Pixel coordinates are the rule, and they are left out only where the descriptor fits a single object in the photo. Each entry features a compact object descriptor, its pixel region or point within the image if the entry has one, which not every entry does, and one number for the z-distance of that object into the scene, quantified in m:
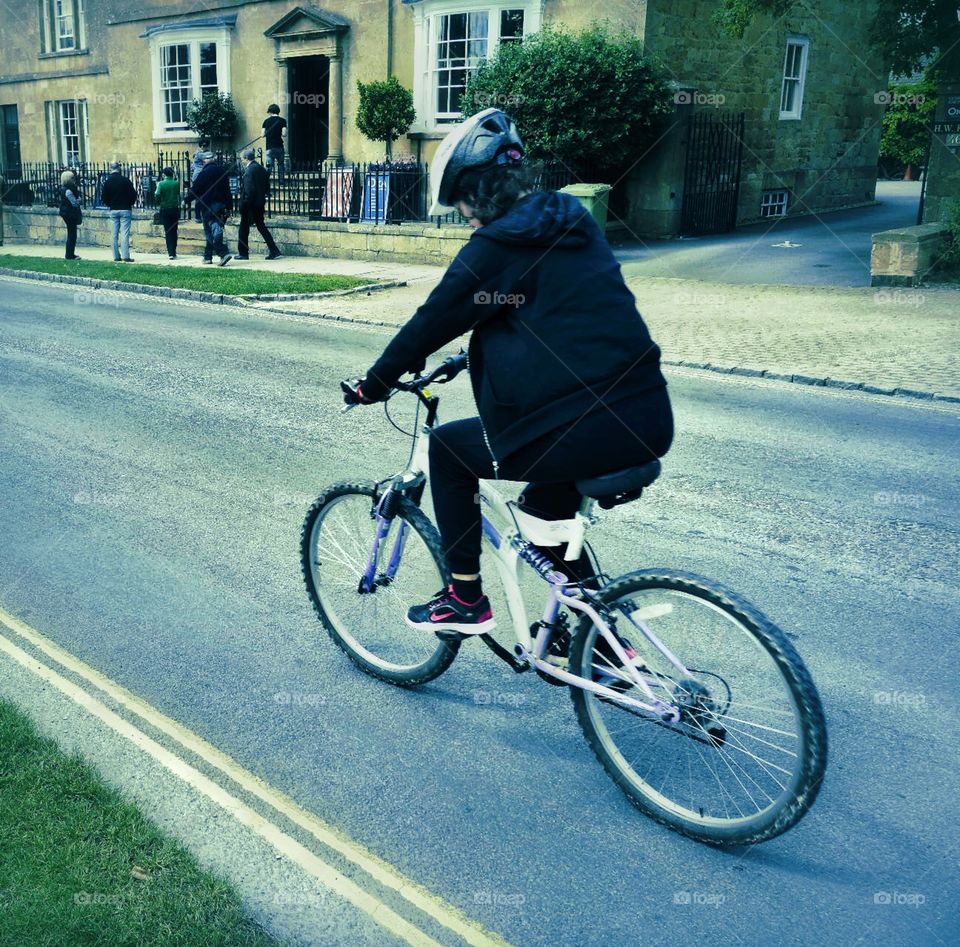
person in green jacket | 21.41
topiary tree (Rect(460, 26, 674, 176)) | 17.84
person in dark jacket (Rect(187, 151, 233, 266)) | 20.33
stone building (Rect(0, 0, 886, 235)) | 20.08
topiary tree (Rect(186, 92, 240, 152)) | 25.77
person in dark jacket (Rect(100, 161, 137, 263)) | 21.02
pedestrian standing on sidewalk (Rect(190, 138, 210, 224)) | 22.73
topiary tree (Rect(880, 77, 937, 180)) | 36.37
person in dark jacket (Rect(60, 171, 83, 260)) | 22.06
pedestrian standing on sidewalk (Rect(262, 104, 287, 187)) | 22.97
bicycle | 2.98
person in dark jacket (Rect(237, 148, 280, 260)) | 19.48
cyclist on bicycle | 3.09
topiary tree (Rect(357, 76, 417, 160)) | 21.53
